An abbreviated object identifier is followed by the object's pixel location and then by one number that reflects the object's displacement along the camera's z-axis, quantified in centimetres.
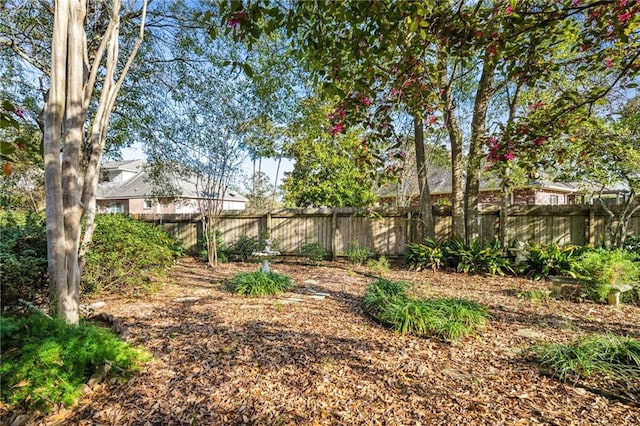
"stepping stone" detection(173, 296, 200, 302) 417
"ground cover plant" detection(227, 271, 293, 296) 449
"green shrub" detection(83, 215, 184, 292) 414
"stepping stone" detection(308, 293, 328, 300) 442
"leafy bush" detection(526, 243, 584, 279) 552
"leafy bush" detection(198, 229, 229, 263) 796
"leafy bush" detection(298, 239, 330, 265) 785
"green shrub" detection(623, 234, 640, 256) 607
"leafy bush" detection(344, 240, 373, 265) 742
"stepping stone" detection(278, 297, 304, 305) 410
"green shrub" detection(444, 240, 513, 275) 610
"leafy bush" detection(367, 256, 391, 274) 667
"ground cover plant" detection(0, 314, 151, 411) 178
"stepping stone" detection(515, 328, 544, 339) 301
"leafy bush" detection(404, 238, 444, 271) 661
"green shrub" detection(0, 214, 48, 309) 298
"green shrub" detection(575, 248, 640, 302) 411
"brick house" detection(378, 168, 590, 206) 1249
